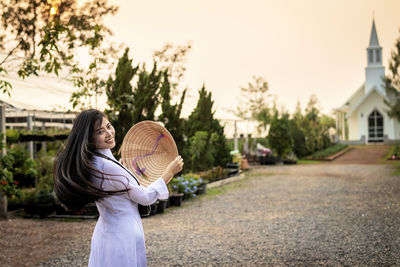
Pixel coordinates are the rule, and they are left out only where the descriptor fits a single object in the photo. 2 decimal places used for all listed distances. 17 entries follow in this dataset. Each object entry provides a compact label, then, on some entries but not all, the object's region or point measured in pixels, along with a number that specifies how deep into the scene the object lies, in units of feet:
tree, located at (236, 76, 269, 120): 144.77
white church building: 112.57
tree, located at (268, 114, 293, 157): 79.87
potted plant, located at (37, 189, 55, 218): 28.84
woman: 8.51
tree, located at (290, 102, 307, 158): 87.66
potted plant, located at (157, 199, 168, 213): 30.32
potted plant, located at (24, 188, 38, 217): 29.01
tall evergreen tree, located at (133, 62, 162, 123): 33.76
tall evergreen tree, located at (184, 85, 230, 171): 50.14
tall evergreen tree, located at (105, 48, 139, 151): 32.37
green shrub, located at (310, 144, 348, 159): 86.72
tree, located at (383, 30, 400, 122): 81.61
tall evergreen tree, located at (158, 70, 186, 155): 37.99
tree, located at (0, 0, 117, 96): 17.19
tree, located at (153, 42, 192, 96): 89.71
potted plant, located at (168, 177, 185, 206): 33.47
